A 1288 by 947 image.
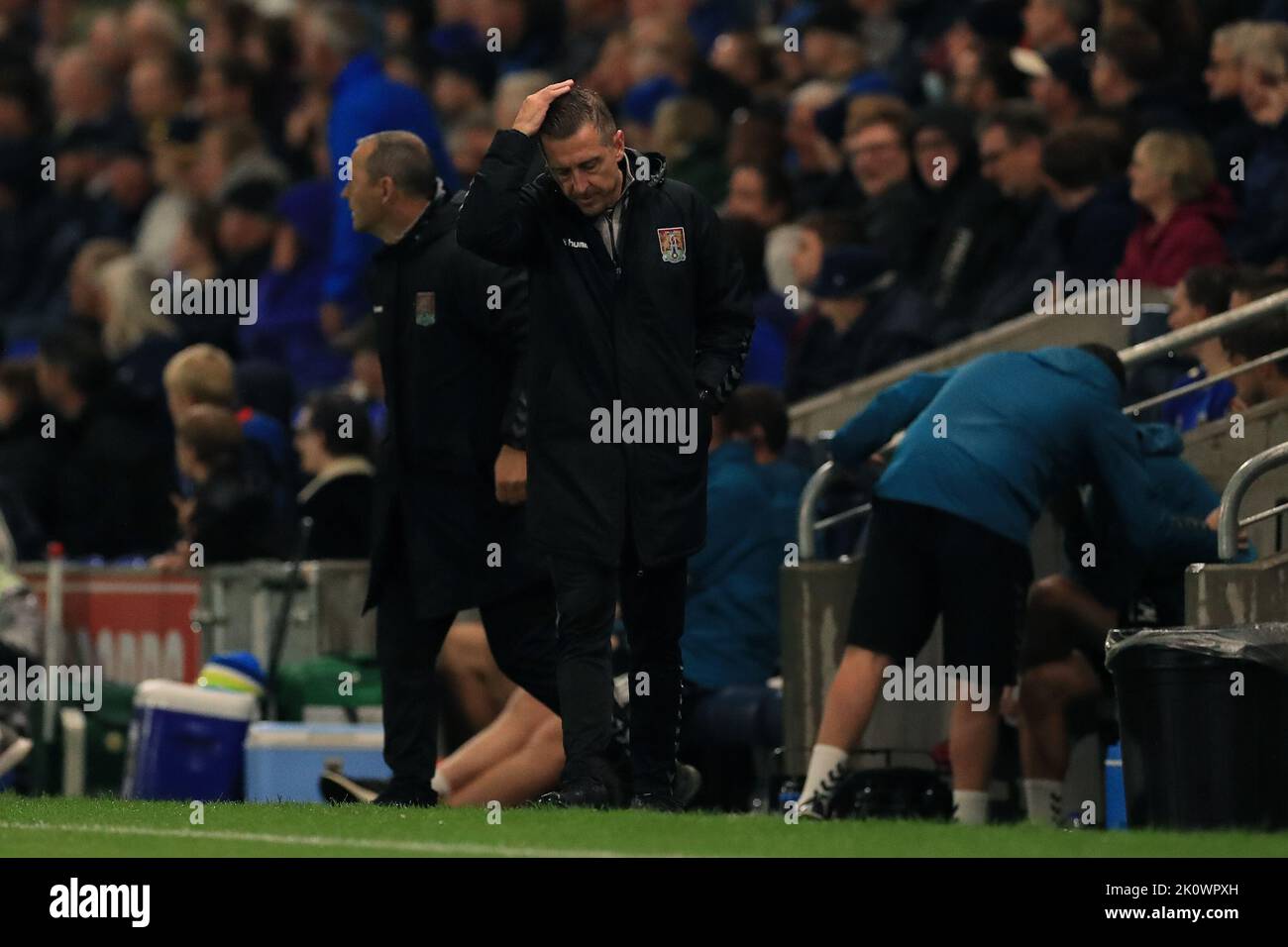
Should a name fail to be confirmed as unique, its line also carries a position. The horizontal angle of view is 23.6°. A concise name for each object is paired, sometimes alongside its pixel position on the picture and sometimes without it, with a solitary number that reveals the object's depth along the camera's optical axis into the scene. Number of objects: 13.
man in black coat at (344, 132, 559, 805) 10.27
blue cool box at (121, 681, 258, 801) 13.29
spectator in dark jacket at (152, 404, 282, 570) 14.72
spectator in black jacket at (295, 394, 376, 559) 14.34
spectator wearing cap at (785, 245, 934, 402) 14.89
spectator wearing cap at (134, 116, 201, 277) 21.86
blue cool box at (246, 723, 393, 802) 12.91
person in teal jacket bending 10.59
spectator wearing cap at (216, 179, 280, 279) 20.14
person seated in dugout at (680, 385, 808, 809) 13.11
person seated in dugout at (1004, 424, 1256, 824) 11.38
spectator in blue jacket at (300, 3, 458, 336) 16.66
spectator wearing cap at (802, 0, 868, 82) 18.09
